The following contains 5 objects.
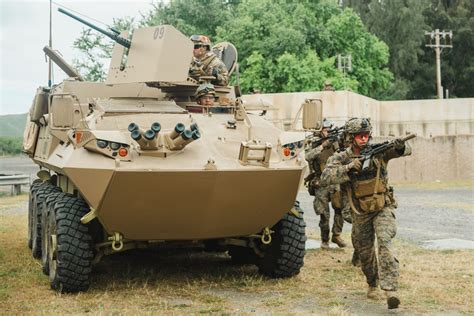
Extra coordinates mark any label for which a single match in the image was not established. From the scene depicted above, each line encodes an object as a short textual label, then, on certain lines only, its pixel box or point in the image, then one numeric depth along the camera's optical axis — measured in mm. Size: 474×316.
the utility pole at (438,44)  40938
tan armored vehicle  7500
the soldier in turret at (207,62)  9477
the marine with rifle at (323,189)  9969
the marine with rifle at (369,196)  7053
